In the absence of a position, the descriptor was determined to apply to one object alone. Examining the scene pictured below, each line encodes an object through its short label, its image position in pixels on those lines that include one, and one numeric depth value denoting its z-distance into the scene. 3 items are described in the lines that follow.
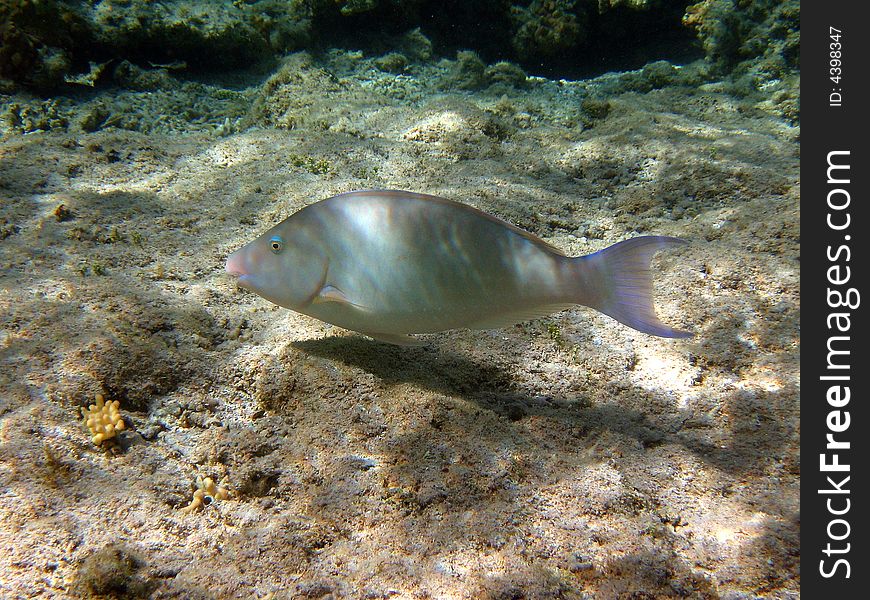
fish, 2.09
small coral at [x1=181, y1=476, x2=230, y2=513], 2.16
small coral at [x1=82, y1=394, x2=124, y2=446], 2.27
